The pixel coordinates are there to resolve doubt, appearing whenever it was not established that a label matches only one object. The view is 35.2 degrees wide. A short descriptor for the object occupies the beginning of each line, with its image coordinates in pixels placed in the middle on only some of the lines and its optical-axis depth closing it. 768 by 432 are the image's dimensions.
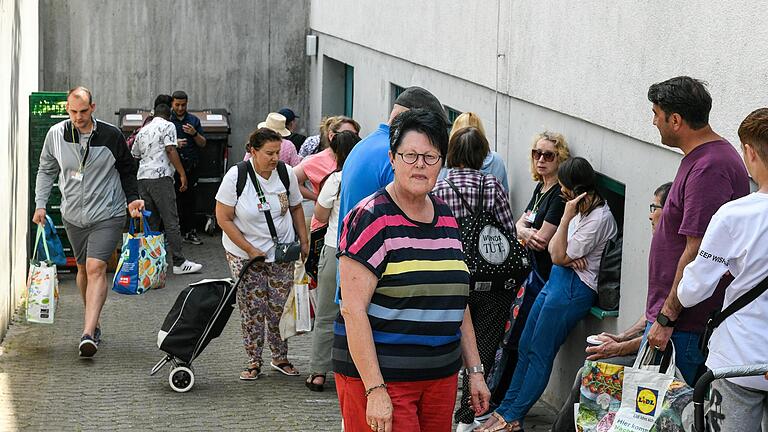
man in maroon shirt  5.10
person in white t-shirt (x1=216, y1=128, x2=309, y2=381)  8.50
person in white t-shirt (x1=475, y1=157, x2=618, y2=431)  7.14
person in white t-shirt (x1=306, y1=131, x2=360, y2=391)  8.28
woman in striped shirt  4.60
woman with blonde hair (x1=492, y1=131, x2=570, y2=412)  7.61
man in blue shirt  6.48
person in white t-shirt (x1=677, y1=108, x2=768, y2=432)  4.49
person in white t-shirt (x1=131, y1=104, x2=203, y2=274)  13.33
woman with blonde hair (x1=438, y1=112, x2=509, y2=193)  8.22
